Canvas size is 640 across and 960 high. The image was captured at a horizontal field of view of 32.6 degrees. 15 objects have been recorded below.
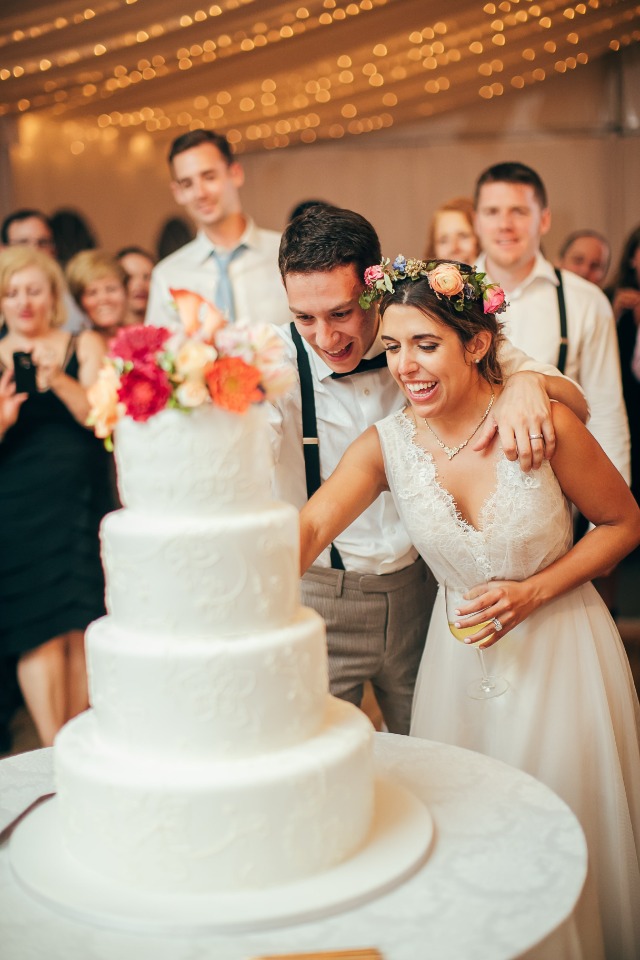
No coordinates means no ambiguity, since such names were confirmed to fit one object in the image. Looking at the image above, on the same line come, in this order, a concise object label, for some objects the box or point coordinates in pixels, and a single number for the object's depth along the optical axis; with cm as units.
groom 257
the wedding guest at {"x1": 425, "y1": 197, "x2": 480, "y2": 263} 488
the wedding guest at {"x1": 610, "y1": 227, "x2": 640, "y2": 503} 541
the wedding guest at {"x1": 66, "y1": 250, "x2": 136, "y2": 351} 489
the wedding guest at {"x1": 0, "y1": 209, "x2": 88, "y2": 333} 497
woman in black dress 425
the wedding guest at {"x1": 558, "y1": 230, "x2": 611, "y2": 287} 597
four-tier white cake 173
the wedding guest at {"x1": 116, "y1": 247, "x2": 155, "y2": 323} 566
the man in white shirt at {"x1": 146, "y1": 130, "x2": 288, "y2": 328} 458
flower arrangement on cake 178
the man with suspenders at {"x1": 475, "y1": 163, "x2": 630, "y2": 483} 388
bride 239
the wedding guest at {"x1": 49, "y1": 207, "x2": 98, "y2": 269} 664
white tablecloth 160
